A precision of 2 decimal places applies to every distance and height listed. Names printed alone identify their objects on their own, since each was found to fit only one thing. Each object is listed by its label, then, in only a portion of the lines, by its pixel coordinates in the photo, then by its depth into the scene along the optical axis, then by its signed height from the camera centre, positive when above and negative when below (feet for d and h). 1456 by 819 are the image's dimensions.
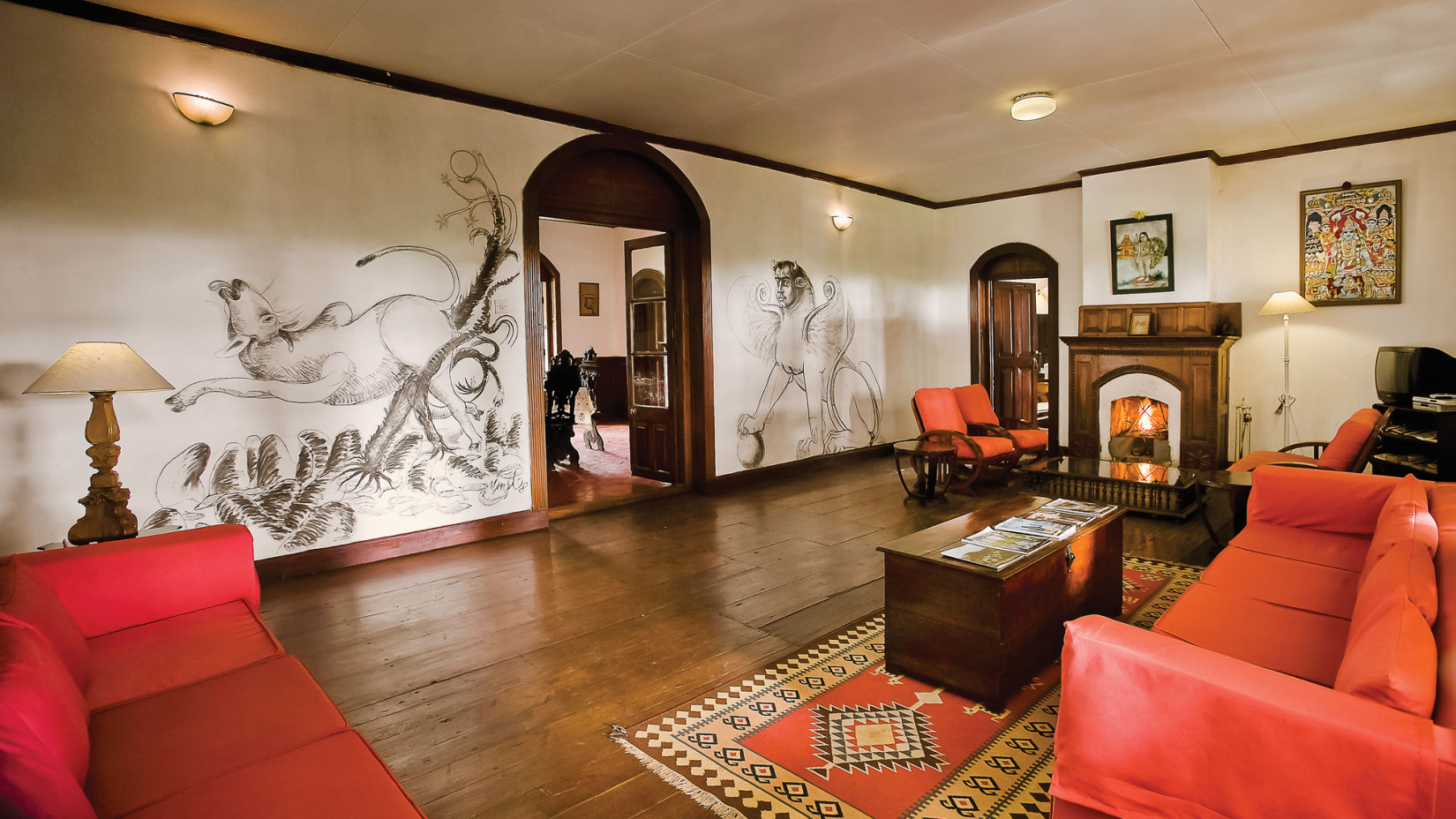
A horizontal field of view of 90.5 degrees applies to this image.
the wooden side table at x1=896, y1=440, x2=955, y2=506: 19.51 -2.48
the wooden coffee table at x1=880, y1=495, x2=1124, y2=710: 8.72 -3.11
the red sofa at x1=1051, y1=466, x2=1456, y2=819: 4.14 -2.25
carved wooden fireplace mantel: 22.58 +0.24
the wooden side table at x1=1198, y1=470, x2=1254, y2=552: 14.01 -2.43
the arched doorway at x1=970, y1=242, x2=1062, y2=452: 29.45 +1.23
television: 18.76 -0.39
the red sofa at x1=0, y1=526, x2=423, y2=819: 4.75 -2.66
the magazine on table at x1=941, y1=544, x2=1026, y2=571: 8.94 -2.37
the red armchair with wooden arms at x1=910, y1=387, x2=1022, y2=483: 20.02 -1.87
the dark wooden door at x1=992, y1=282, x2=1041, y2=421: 29.53 +0.85
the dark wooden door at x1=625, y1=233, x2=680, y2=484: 22.18 +0.64
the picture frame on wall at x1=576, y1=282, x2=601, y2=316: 39.70 +4.68
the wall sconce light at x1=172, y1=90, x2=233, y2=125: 12.57 +5.02
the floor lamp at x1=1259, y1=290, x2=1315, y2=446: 20.85 +1.65
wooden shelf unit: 15.39 -2.14
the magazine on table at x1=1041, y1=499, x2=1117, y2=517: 11.71 -2.32
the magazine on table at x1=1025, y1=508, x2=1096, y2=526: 11.00 -2.32
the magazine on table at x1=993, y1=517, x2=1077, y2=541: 10.27 -2.34
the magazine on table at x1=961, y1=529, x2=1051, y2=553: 9.68 -2.36
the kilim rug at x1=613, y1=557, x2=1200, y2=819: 7.12 -4.14
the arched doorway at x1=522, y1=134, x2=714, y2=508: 17.69 +4.21
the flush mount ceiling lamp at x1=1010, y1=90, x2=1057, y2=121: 16.89 +6.23
